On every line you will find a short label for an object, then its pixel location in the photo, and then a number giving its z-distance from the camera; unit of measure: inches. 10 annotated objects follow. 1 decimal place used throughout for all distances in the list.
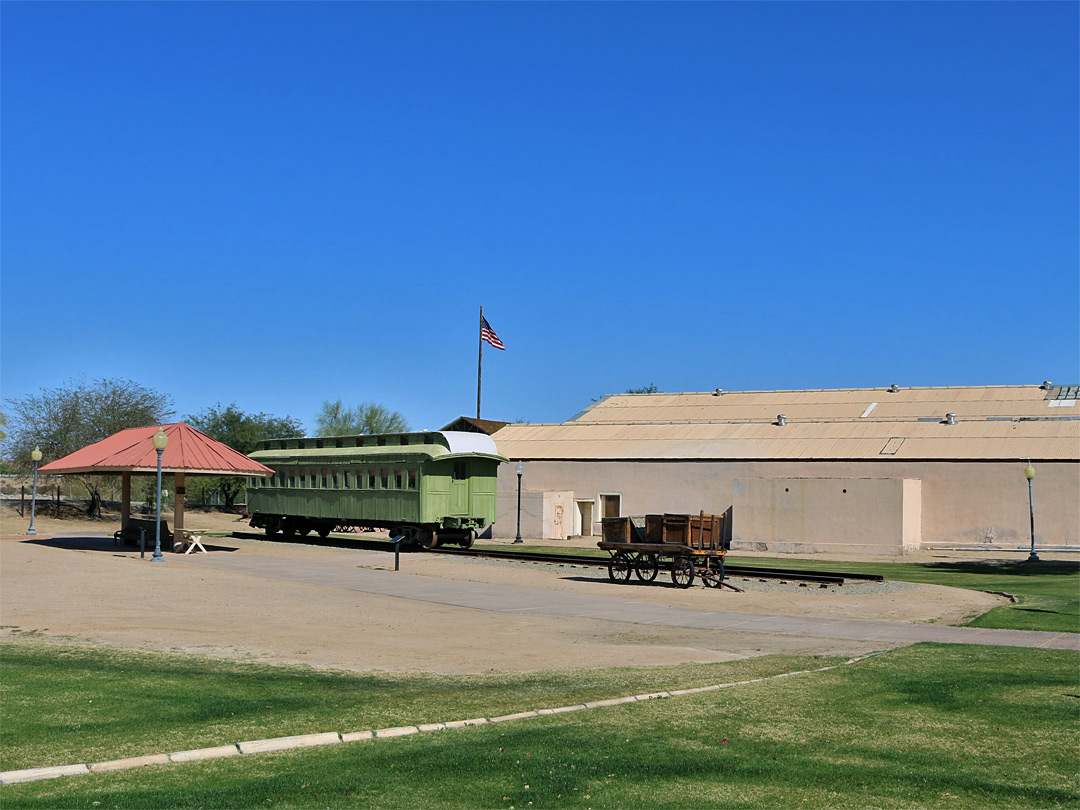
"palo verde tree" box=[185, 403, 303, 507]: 2593.5
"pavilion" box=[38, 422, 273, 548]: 1293.1
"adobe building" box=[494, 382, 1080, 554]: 1576.0
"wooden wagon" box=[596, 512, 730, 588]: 1003.3
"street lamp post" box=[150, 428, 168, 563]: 1133.1
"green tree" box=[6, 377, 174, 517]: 2050.9
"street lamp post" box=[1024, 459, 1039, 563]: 1366.9
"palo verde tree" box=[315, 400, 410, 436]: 3149.6
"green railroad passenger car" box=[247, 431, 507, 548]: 1448.1
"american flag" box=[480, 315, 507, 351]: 2358.6
